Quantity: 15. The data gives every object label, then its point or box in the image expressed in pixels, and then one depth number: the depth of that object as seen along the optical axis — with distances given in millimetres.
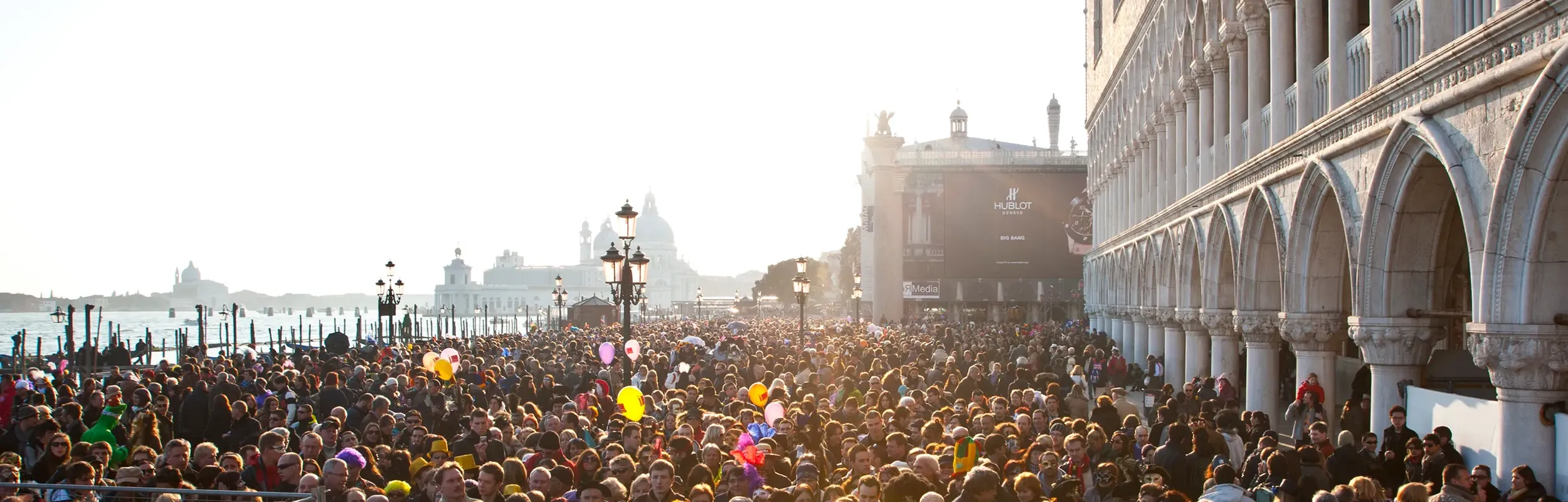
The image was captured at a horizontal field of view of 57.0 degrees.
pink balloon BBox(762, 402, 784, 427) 12266
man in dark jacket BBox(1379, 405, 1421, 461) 10727
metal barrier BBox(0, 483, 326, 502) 7770
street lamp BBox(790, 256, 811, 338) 29403
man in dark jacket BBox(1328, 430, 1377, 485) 9594
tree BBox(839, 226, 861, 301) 109375
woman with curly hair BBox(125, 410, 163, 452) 11461
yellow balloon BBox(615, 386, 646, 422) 12953
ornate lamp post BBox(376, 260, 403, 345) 32594
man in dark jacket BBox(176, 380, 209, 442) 13547
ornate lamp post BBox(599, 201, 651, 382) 18344
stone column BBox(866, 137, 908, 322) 67688
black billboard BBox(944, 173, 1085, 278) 56938
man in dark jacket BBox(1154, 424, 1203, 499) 9492
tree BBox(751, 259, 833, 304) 129250
